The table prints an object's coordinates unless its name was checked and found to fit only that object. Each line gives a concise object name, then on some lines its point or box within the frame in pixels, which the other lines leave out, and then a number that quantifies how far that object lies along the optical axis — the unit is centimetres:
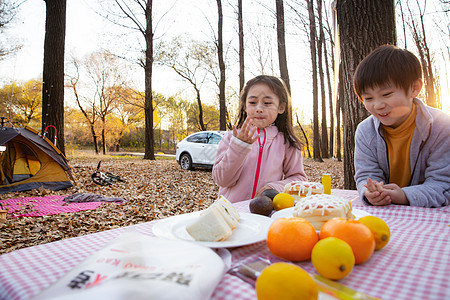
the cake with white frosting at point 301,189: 156
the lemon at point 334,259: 62
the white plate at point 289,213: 121
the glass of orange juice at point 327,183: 182
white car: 1030
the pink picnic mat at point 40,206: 461
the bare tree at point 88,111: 2534
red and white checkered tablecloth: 62
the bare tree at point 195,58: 1944
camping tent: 634
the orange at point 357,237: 73
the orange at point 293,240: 75
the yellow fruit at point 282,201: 141
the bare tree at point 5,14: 1190
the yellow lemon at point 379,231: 84
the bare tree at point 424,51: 1620
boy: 159
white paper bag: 45
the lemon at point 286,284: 49
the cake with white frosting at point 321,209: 103
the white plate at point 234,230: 86
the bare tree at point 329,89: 1672
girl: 221
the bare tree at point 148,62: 1423
